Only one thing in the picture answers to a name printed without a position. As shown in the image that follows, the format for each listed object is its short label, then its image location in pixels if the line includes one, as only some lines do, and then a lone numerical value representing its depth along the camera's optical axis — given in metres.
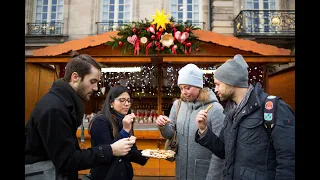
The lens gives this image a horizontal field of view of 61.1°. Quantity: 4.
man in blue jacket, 1.92
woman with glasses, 2.77
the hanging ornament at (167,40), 7.14
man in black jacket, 1.72
